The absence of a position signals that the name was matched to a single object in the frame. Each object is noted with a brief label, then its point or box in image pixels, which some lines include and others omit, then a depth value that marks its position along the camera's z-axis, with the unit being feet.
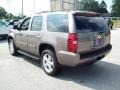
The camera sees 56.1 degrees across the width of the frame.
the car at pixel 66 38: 9.18
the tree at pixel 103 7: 186.90
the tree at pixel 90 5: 178.20
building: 74.69
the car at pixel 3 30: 24.63
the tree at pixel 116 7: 142.11
